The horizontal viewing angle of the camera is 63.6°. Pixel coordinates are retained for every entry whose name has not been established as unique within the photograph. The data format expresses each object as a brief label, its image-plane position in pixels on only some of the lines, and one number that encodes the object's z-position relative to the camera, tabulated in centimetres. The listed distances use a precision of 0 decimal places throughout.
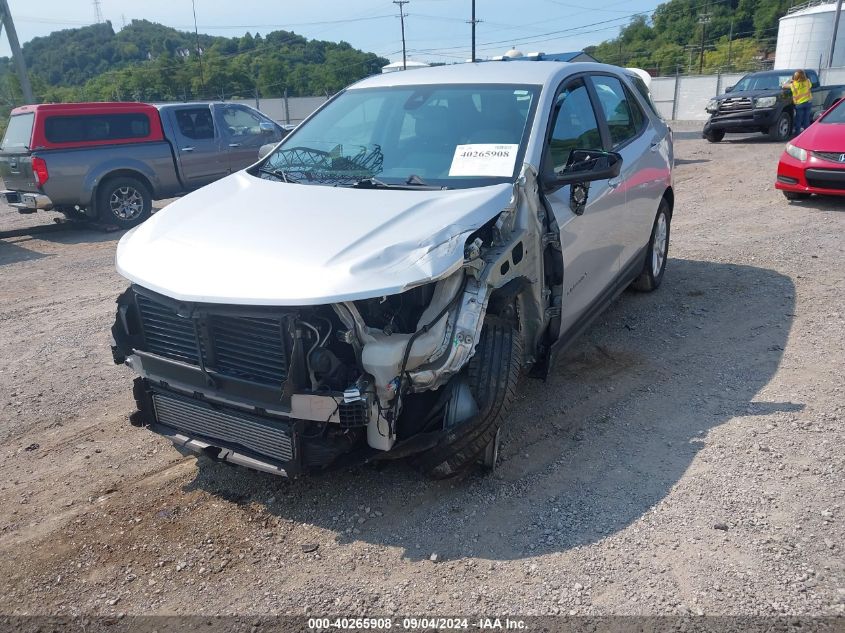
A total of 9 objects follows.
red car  900
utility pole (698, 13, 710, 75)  6150
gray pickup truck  1038
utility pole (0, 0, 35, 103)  1717
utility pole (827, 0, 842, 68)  3756
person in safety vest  1659
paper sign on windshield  364
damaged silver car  283
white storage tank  4441
